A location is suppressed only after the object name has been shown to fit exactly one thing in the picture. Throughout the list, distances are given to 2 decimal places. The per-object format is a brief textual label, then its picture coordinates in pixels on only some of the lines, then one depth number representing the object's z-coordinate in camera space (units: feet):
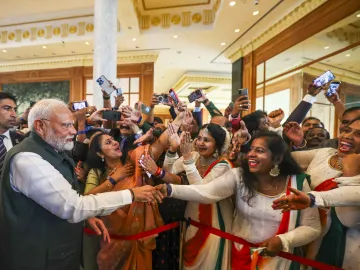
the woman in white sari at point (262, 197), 4.61
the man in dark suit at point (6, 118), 7.06
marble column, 14.84
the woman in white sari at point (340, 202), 4.05
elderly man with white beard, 4.00
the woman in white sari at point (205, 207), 5.45
